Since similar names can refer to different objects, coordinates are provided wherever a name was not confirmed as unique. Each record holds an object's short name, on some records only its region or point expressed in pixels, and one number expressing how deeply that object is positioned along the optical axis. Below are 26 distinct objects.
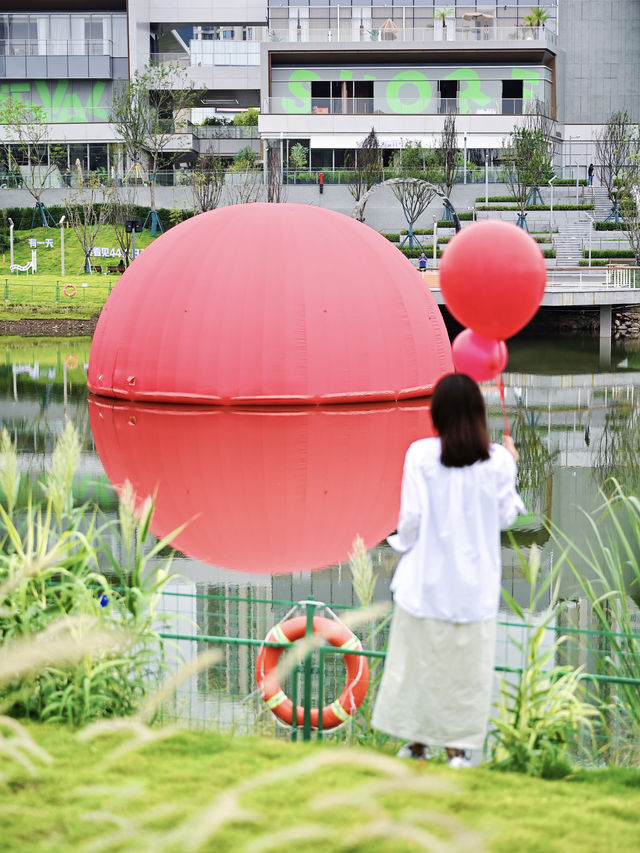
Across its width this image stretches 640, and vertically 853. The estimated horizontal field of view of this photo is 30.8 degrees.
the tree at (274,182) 51.22
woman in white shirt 4.57
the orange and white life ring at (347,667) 5.56
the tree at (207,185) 49.38
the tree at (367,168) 50.69
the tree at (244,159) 53.34
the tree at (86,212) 46.00
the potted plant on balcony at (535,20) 55.94
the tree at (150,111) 52.34
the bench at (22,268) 45.31
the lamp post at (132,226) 45.33
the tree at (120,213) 46.28
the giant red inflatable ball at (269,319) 18.66
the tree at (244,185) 52.16
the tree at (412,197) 47.22
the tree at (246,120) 61.69
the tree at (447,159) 50.31
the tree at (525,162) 48.22
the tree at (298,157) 53.91
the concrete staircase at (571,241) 43.88
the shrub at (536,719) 4.68
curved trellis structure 39.39
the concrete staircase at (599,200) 50.69
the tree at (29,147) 53.97
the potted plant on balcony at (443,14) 55.47
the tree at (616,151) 51.09
